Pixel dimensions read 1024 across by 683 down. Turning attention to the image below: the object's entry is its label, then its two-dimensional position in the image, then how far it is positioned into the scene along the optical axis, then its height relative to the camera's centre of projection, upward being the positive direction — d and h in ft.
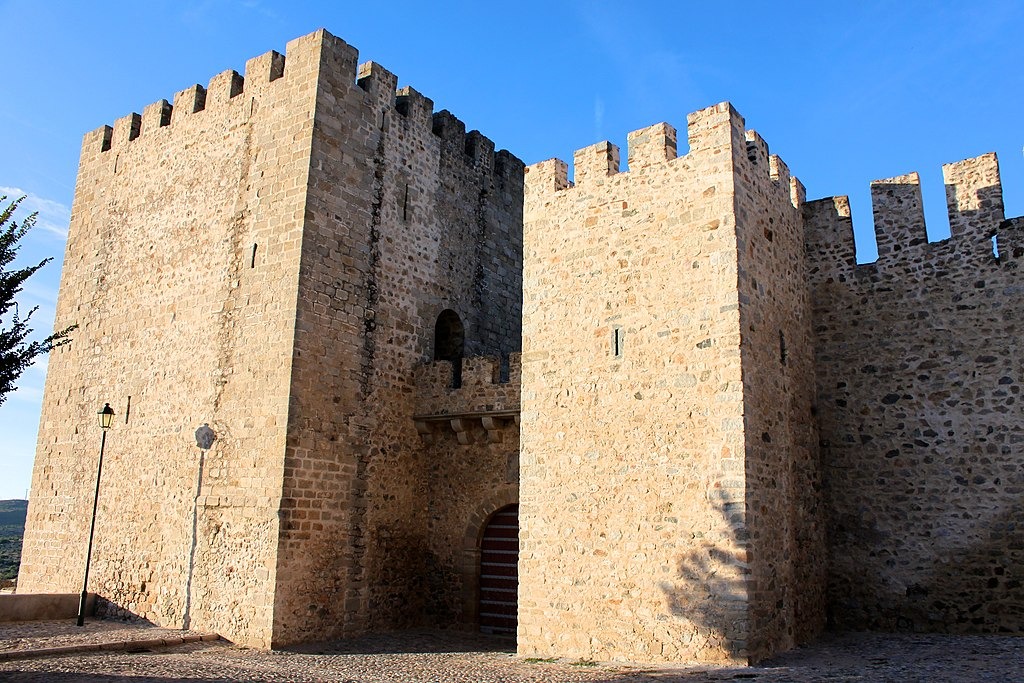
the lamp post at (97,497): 34.63 +0.89
